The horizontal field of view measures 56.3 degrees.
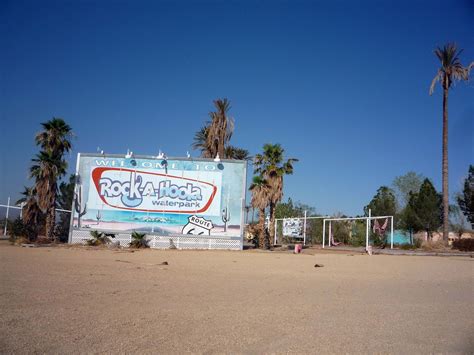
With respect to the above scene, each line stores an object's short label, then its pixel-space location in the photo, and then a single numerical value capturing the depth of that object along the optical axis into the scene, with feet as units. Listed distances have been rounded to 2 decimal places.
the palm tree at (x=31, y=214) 93.97
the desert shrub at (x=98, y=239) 94.17
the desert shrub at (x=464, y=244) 106.66
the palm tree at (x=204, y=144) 129.81
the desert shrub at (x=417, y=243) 113.97
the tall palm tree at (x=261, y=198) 103.91
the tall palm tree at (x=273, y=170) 105.19
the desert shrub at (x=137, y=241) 95.30
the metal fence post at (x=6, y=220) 121.08
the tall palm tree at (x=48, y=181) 96.48
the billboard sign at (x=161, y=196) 100.58
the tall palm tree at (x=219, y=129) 126.93
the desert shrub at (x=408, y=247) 111.96
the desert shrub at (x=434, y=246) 110.26
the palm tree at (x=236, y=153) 148.92
